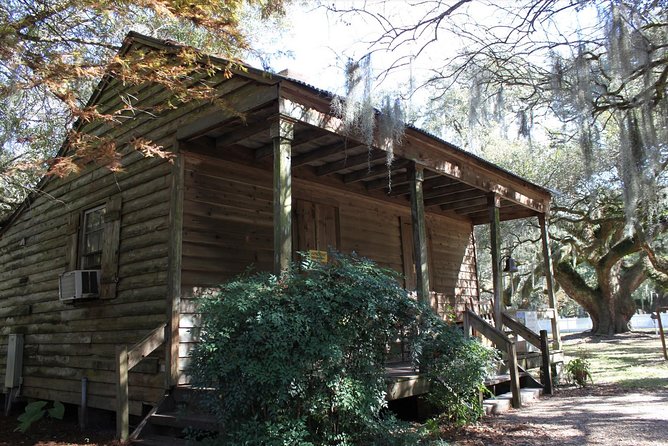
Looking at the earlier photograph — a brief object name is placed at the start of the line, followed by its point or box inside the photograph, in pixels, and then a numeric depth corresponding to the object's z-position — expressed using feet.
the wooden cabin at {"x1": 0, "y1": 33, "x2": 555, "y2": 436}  21.33
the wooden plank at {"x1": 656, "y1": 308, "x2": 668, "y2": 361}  39.45
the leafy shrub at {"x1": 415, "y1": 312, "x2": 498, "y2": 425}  18.81
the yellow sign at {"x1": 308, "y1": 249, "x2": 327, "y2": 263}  20.25
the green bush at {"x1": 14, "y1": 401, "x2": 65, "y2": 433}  26.15
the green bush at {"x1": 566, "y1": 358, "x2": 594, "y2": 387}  29.43
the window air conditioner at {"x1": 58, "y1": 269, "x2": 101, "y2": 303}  26.55
